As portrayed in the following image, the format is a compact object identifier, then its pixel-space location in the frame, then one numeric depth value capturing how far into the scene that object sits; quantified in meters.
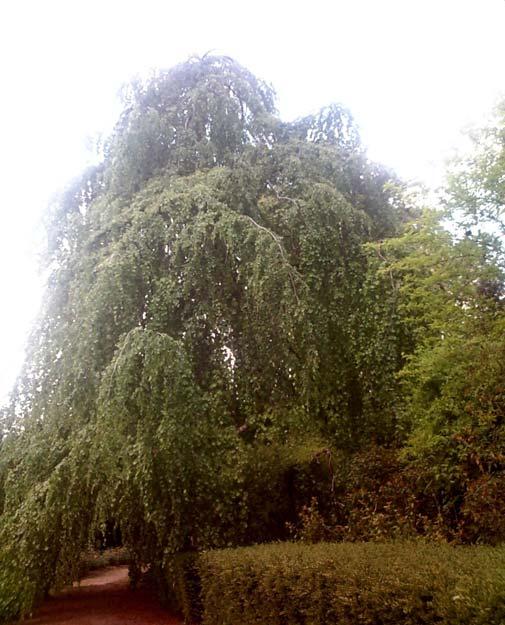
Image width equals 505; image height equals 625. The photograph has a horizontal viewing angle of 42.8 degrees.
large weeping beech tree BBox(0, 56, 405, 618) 6.95
